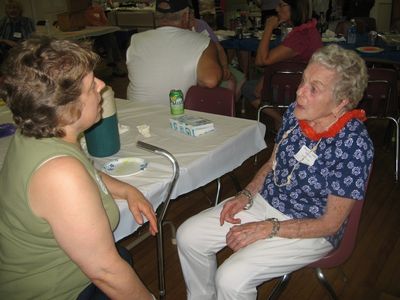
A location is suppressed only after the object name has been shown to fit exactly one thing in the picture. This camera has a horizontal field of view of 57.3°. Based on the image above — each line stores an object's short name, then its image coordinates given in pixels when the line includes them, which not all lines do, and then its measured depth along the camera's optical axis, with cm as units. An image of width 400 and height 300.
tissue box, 172
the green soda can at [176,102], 195
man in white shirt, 227
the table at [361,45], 331
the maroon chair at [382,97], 259
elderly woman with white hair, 129
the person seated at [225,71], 297
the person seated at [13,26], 507
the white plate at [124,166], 142
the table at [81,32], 552
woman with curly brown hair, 89
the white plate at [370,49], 339
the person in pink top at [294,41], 301
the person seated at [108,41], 646
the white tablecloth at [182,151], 138
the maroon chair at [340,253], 132
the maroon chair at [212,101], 214
